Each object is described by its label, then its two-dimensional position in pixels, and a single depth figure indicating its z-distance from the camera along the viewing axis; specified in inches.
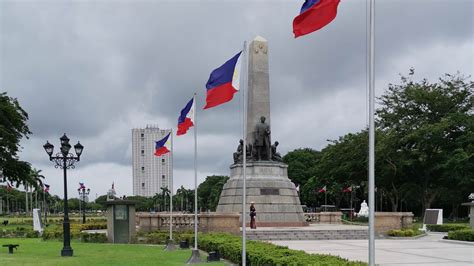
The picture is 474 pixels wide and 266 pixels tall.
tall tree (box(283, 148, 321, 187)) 3154.5
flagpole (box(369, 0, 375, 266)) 299.4
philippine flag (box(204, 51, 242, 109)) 501.7
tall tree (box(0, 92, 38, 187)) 1795.0
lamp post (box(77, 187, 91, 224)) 2215.8
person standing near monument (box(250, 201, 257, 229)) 1097.7
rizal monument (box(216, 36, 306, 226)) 1214.3
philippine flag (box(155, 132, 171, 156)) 865.8
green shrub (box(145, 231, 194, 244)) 932.9
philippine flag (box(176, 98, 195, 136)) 697.7
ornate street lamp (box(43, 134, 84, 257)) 737.6
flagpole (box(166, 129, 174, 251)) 806.4
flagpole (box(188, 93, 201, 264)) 634.2
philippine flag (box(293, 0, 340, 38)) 318.0
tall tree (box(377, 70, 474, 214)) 1740.9
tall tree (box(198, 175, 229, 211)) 4369.8
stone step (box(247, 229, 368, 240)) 1028.5
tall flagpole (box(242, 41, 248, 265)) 474.3
